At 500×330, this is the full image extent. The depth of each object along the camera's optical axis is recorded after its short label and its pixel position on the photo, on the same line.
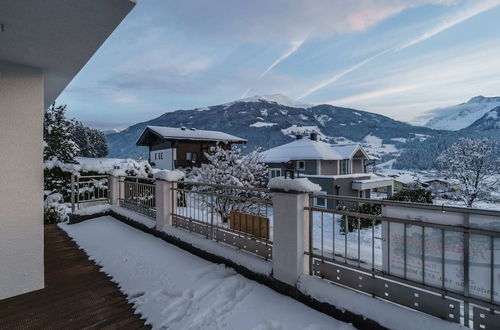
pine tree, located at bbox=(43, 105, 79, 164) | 15.28
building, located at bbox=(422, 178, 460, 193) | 24.94
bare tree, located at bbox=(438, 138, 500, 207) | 22.92
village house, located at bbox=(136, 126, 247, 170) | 29.49
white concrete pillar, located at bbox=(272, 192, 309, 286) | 3.05
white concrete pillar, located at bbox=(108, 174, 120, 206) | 7.74
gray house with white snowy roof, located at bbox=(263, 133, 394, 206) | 24.39
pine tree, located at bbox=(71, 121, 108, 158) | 40.88
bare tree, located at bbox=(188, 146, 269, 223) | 17.72
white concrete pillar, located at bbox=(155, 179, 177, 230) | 5.39
